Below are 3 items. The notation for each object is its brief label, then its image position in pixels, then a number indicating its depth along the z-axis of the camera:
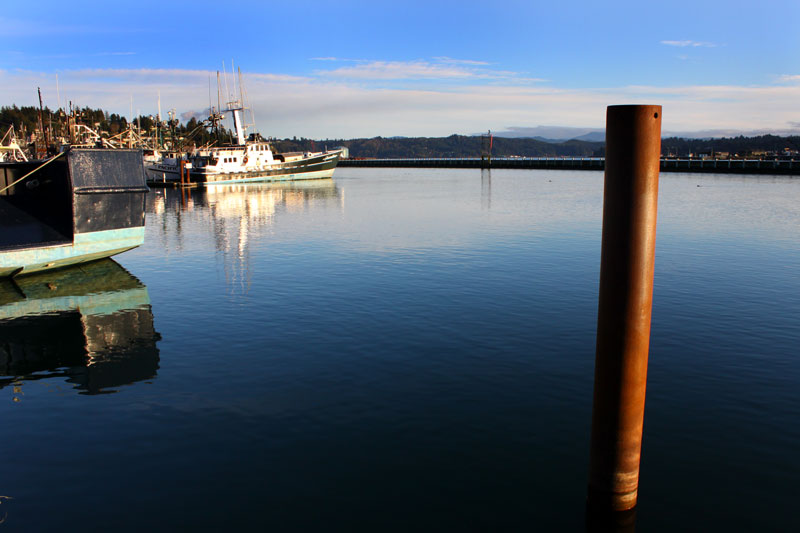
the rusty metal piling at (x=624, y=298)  5.65
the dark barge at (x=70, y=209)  21.72
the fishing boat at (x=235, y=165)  84.31
